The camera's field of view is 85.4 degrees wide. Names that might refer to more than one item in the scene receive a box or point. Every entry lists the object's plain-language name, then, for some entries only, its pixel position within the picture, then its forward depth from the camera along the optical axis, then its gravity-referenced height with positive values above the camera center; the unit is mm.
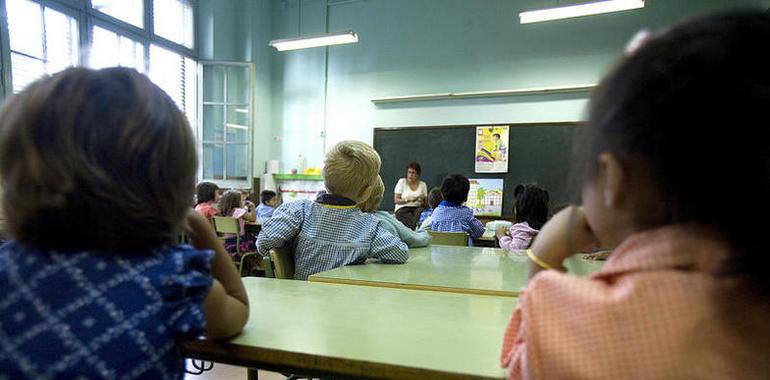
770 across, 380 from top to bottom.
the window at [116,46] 4797 +1260
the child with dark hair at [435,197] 3848 -348
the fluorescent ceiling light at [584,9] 4090 +1553
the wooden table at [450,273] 1128 -354
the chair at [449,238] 2416 -456
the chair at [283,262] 1430 -375
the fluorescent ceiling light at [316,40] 4988 +1435
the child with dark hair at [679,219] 361 -50
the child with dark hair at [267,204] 4223 -552
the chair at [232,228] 3680 -661
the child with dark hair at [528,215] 2309 -302
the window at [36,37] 3832 +1100
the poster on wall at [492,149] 5504 +164
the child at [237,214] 3906 -592
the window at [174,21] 5652 +1845
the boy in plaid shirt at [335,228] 1443 -251
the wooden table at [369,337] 558 -283
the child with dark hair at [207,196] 4225 -447
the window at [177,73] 5598 +1096
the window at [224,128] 6066 +377
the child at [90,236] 506 -110
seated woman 4855 -414
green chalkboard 5309 +96
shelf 6328 -329
